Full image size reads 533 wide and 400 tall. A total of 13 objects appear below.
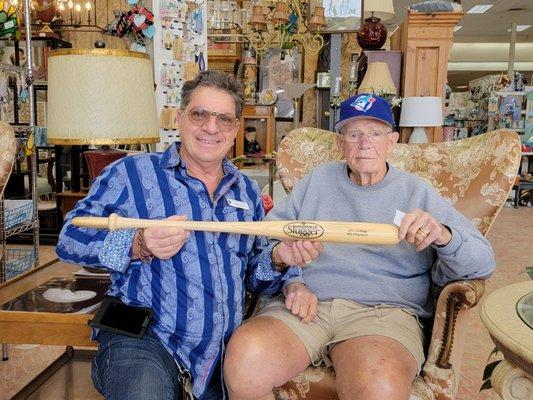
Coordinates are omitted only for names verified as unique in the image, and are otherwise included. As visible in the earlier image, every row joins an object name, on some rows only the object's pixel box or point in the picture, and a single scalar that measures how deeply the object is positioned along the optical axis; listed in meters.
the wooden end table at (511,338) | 1.02
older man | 1.31
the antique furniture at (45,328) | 1.50
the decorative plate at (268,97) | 5.80
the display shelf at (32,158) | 2.51
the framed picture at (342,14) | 4.50
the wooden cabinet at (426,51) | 4.07
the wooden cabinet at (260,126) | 6.03
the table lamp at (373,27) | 4.42
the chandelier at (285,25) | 4.16
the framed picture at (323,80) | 5.67
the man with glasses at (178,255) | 1.27
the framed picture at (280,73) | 6.24
